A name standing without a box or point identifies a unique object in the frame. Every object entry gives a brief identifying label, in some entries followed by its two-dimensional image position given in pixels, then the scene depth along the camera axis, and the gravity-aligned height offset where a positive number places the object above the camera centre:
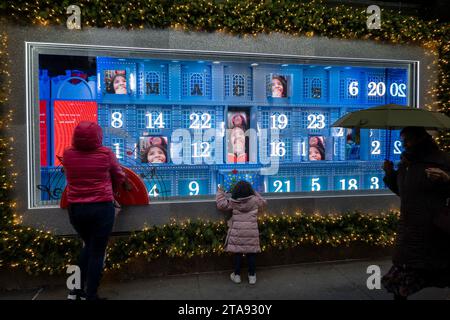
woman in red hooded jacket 4.07 -0.44
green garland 5.05 +1.15
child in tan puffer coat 5.13 -1.03
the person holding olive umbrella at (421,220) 3.38 -0.67
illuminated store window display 5.57 +0.65
